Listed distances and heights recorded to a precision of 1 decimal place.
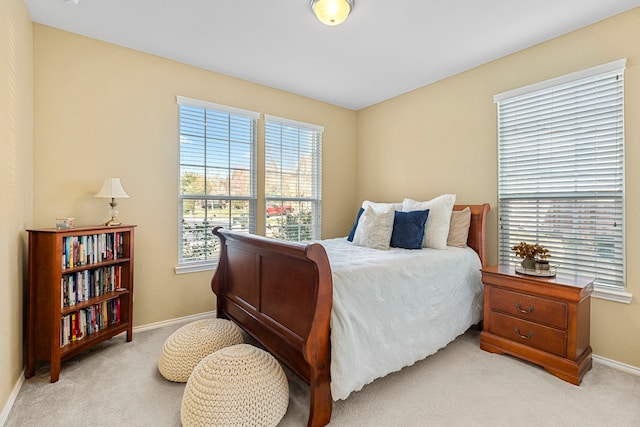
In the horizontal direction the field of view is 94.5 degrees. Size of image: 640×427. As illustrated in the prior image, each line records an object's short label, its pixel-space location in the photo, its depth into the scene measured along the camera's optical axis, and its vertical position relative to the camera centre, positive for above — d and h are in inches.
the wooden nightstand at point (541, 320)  80.2 -32.2
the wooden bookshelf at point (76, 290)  79.8 -24.7
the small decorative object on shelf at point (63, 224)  86.6 -4.4
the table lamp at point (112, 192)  97.8 +5.7
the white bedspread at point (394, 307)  65.6 -26.6
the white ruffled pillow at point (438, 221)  114.0 -4.3
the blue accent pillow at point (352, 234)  136.2 -11.2
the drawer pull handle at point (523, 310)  87.8 -29.7
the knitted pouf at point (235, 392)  57.8 -37.5
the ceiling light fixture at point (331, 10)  80.4 +55.3
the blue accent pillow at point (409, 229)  113.1 -7.5
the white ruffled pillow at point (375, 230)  115.8 -8.0
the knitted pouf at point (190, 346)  78.5 -37.7
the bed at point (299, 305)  62.6 -25.7
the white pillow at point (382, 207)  124.4 +1.4
